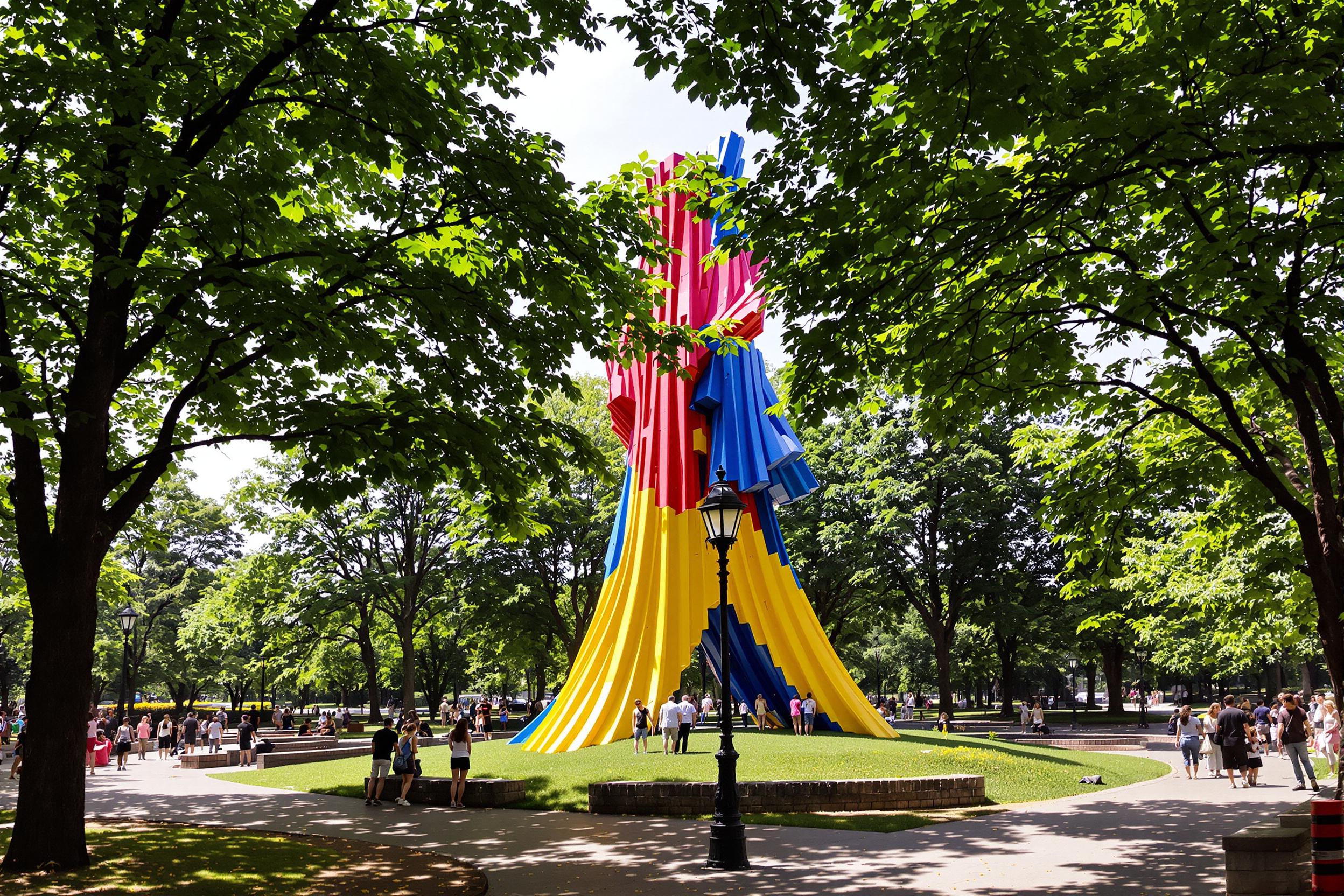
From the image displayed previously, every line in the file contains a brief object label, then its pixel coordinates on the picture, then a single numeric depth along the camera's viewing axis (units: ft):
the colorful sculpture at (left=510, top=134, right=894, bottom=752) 72.23
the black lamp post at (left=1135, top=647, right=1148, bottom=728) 139.54
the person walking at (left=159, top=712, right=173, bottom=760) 108.47
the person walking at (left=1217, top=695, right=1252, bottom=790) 55.83
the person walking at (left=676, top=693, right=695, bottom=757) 65.77
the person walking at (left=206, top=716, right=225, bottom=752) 97.14
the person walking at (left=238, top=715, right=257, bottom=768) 87.56
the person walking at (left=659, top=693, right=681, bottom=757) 63.98
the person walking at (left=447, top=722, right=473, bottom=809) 50.29
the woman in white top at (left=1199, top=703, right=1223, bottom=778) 63.82
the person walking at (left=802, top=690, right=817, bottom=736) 72.59
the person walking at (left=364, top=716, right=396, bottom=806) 52.70
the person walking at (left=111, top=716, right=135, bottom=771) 89.30
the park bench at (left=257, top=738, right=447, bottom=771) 82.84
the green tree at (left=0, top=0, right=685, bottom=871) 27.53
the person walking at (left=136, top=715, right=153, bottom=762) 105.50
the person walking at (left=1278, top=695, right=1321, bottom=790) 50.60
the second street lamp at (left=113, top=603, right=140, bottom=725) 85.20
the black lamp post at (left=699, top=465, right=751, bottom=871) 32.68
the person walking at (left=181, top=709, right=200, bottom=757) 103.40
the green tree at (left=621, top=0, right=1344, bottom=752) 22.45
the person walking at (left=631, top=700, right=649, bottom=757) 63.67
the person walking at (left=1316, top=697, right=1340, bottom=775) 67.26
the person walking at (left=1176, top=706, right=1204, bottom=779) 63.10
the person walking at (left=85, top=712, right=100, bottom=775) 84.84
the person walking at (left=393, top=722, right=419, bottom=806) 53.31
